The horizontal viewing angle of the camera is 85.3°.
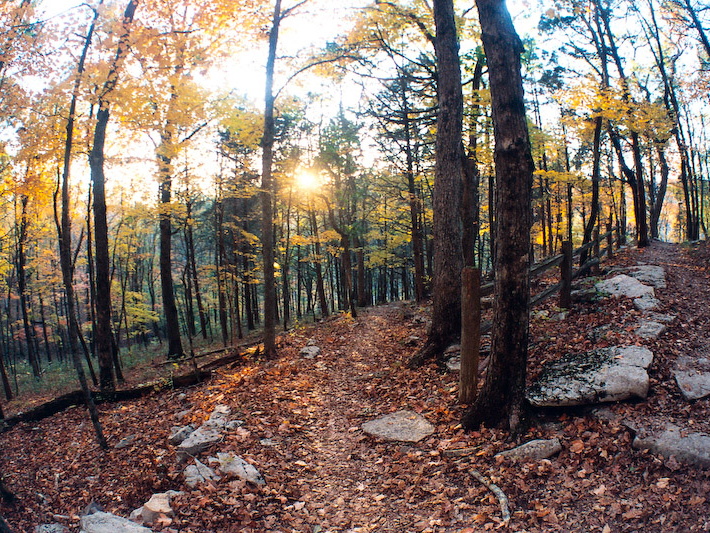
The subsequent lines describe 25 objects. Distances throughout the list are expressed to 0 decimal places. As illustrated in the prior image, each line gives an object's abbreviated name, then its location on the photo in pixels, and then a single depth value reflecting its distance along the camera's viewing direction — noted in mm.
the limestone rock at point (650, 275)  8430
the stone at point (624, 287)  7509
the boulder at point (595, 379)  4355
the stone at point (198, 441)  5164
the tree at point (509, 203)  4395
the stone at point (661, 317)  6166
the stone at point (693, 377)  4211
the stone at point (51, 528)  4324
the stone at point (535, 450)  4020
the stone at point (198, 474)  4461
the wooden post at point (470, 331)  5379
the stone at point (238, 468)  4527
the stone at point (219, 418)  5863
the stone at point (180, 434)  5785
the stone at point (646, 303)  6754
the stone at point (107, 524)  3752
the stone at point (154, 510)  3967
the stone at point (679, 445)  3328
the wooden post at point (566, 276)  7906
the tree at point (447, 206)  7336
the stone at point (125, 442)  6440
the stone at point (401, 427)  5238
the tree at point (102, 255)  8625
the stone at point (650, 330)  5594
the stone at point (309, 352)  10214
